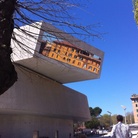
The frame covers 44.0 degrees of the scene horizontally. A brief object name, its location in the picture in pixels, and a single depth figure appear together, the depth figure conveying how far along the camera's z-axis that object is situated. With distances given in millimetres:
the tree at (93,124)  54509
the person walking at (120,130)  4129
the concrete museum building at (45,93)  14535
